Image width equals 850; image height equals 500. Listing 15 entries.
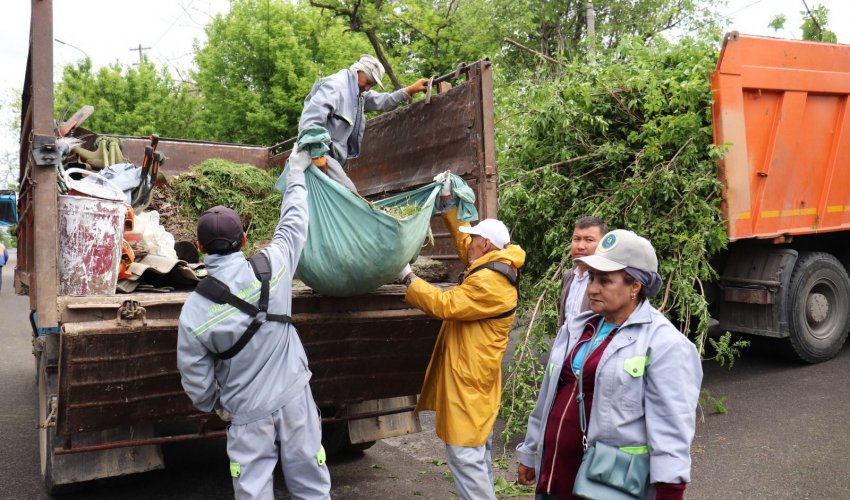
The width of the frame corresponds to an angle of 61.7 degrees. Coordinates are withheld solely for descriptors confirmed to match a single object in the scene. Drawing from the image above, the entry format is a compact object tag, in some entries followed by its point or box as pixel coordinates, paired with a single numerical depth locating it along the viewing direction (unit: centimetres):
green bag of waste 313
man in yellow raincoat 333
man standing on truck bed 369
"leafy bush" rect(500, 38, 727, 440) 506
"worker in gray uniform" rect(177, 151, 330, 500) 262
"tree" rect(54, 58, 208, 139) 1884
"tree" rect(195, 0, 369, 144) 1488
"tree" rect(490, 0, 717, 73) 1636
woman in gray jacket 198
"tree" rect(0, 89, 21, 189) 3785
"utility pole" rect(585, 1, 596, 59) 1451
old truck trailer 294
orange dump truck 541
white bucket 316
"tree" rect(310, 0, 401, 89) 1120
